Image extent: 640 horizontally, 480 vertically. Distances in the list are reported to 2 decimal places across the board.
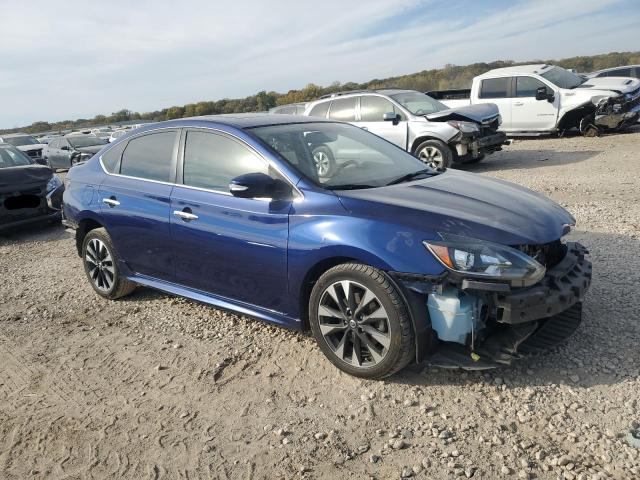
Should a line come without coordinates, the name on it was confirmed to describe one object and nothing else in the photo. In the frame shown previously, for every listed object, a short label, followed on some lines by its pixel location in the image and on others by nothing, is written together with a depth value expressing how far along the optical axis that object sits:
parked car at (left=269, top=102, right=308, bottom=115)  15.62
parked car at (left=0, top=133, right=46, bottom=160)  21.23
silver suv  9.77
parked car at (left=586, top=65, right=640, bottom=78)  17.61
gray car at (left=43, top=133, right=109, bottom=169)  17.59
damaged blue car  2.86
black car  7.84
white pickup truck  12.35
